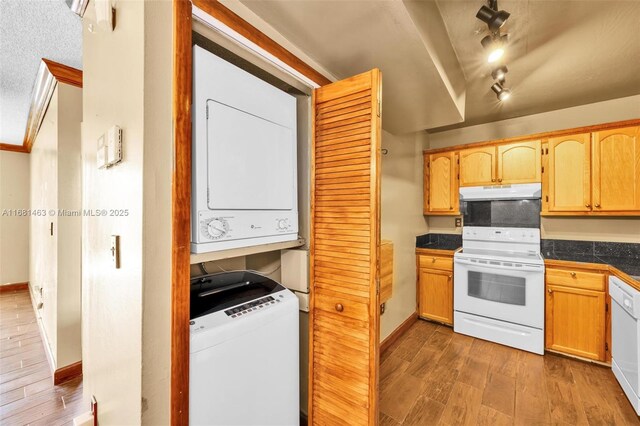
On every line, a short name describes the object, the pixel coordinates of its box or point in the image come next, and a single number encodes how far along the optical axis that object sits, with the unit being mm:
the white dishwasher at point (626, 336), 1747
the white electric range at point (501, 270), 2559
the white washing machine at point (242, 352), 928
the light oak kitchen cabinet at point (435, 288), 3092
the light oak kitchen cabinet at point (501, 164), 2844
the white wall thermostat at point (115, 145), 926
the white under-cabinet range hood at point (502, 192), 2820
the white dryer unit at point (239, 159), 938
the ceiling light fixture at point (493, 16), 1271
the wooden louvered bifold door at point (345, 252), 1217
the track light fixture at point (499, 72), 1790
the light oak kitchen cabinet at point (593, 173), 2371
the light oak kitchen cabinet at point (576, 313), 2293
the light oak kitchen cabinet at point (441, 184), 3322
